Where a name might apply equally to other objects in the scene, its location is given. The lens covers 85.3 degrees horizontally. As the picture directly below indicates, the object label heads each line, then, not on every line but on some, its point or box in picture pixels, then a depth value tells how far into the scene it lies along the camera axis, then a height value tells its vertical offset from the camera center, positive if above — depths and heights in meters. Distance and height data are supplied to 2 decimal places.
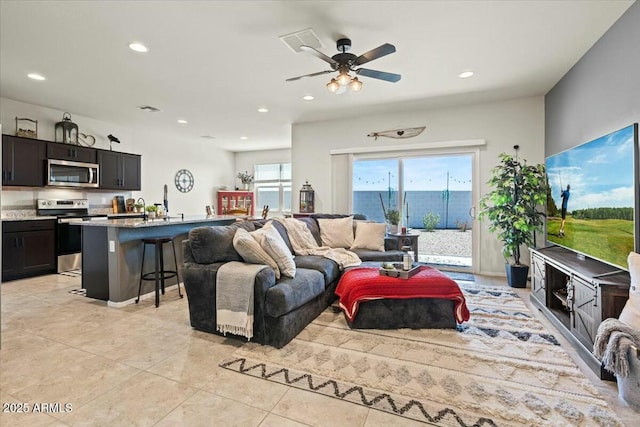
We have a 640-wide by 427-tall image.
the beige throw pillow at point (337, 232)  4.88 -0.29
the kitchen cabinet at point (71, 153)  5.44 +0.98
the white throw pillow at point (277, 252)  3.18 -0.38
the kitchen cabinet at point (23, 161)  4.89 +0.74
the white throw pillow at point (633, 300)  2.23 -0.58
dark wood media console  2.46 -0.68
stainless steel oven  5.49 -0.28
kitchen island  3.91 -0.52
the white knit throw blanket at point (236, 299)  2.87 -0.73
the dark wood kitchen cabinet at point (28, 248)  4.91 -0.53
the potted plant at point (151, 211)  4.76 +0.01
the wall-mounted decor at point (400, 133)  5.68 +1.32
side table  4.92 -0.41
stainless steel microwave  5.42 +0.63
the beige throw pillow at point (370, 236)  4.76 -0.34
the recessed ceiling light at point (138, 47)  3.45 +1.66
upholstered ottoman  3.19 -0.85
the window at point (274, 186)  9.52 +0.71
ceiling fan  3.25 +1.36
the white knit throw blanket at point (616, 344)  2.11 -0.82
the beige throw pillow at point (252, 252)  3.10 -0.36
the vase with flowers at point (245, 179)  9.71 +0.92
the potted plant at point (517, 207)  4.58 +0.06
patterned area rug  2.10 -1.15
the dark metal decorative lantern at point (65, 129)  5.69 +1.36
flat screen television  2.69 +0.13
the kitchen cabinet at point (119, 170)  6.23 +0.79
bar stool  3.91 -0.67
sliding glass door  5.67 +0.26
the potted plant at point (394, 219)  5.69 -0.12
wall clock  8.24 +0.76
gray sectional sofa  2.86 -0.69
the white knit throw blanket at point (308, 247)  4.16 -0.44
